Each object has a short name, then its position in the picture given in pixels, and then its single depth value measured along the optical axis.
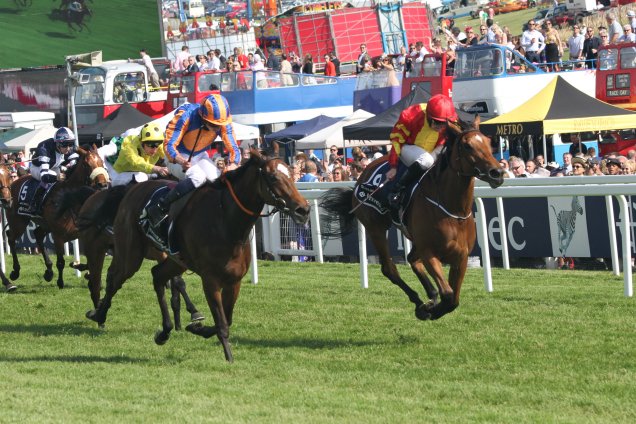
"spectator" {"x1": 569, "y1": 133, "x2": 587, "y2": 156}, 34.67
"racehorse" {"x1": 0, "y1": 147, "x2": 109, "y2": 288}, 22.69
